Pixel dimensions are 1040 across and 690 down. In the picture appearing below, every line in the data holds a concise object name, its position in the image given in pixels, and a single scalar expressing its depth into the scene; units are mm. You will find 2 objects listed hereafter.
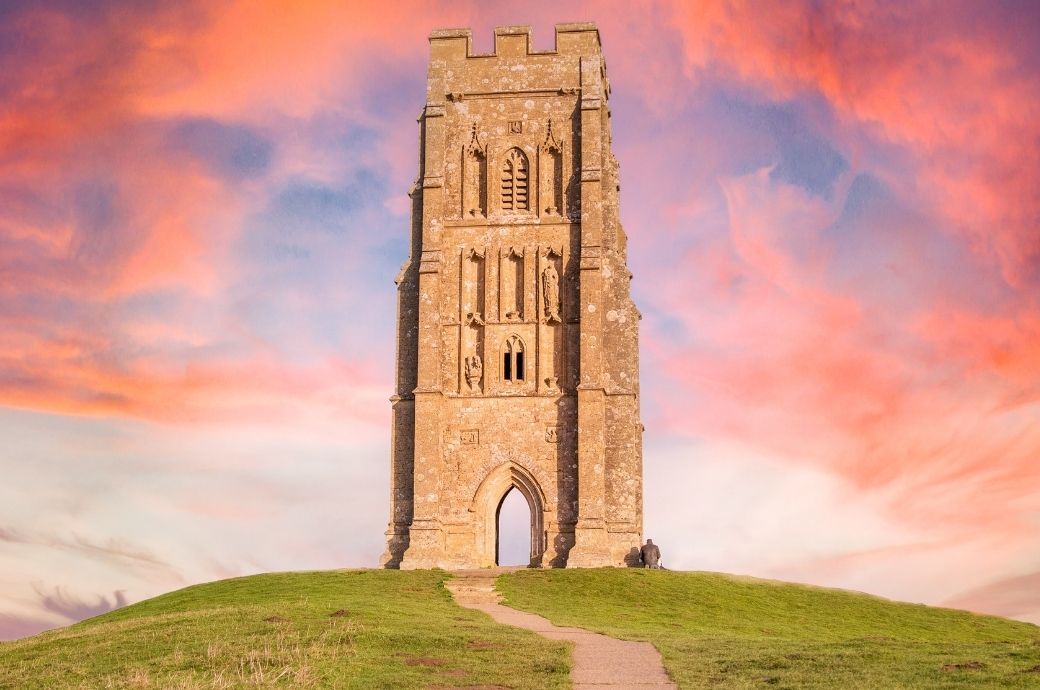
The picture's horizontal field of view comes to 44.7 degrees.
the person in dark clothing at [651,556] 44500
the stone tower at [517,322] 46312
